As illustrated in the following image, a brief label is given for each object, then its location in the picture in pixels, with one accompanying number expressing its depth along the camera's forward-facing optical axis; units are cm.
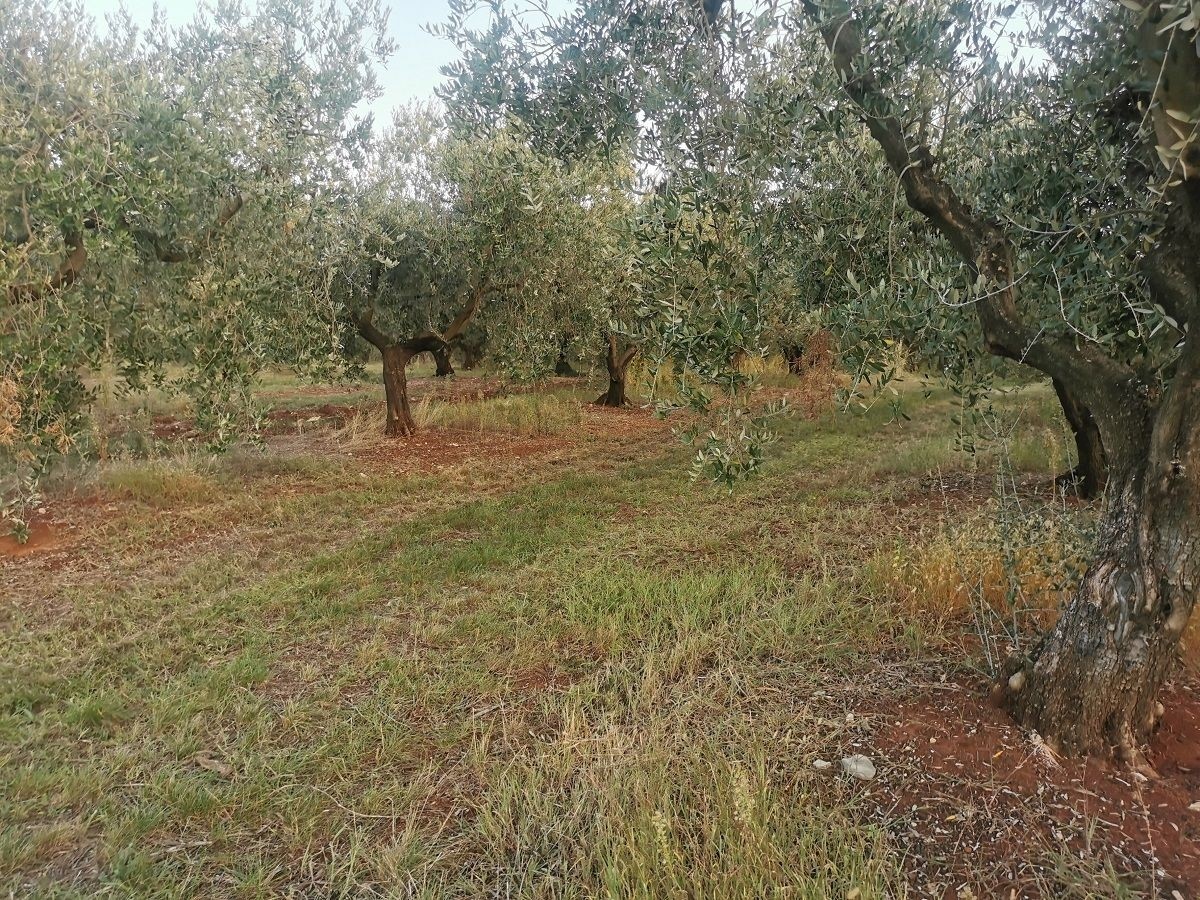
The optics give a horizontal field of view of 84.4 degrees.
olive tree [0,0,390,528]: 554
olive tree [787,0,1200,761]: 307
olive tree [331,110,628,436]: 1162
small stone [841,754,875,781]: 320
